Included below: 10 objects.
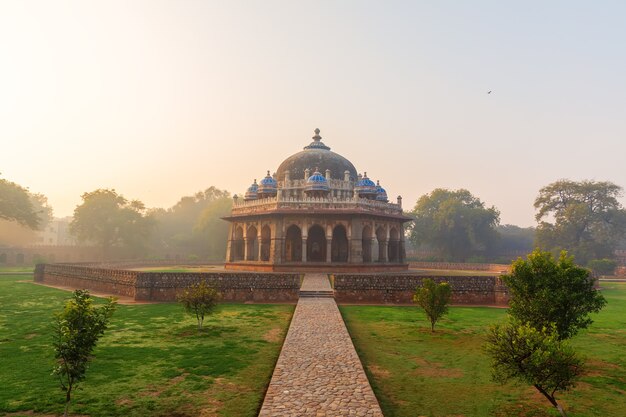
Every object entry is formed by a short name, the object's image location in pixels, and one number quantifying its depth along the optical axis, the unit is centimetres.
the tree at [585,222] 4869
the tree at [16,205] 5003
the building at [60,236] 11769
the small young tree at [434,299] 1267
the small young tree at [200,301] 1279
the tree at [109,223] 5776
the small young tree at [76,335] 606
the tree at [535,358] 629
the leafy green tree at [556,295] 874
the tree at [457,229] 5616
